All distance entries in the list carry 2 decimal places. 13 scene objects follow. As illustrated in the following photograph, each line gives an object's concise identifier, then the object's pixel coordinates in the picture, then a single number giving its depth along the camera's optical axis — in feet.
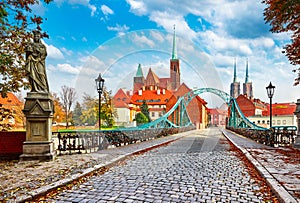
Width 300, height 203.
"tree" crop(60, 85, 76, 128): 108.37
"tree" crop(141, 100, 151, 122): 136.36
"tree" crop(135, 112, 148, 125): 131.64
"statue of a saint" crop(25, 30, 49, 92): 25.48
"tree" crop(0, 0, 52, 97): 28.02
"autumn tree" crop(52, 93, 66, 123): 123.63
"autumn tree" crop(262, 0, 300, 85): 30.39
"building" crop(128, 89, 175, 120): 103.11
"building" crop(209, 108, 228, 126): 395.55
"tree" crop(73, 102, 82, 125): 45.84
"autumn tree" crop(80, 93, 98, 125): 52.62
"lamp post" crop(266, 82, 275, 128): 58.65
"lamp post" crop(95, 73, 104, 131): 44.76
